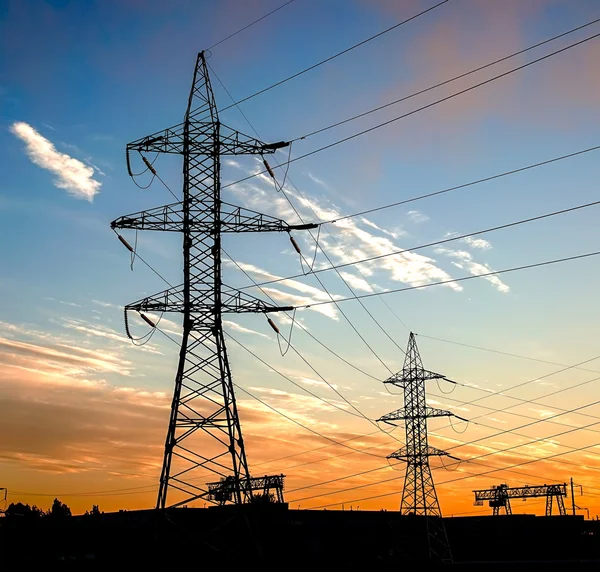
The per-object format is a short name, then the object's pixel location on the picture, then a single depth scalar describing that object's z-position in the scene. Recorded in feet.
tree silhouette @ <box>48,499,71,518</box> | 551.26
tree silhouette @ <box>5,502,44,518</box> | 522.39
